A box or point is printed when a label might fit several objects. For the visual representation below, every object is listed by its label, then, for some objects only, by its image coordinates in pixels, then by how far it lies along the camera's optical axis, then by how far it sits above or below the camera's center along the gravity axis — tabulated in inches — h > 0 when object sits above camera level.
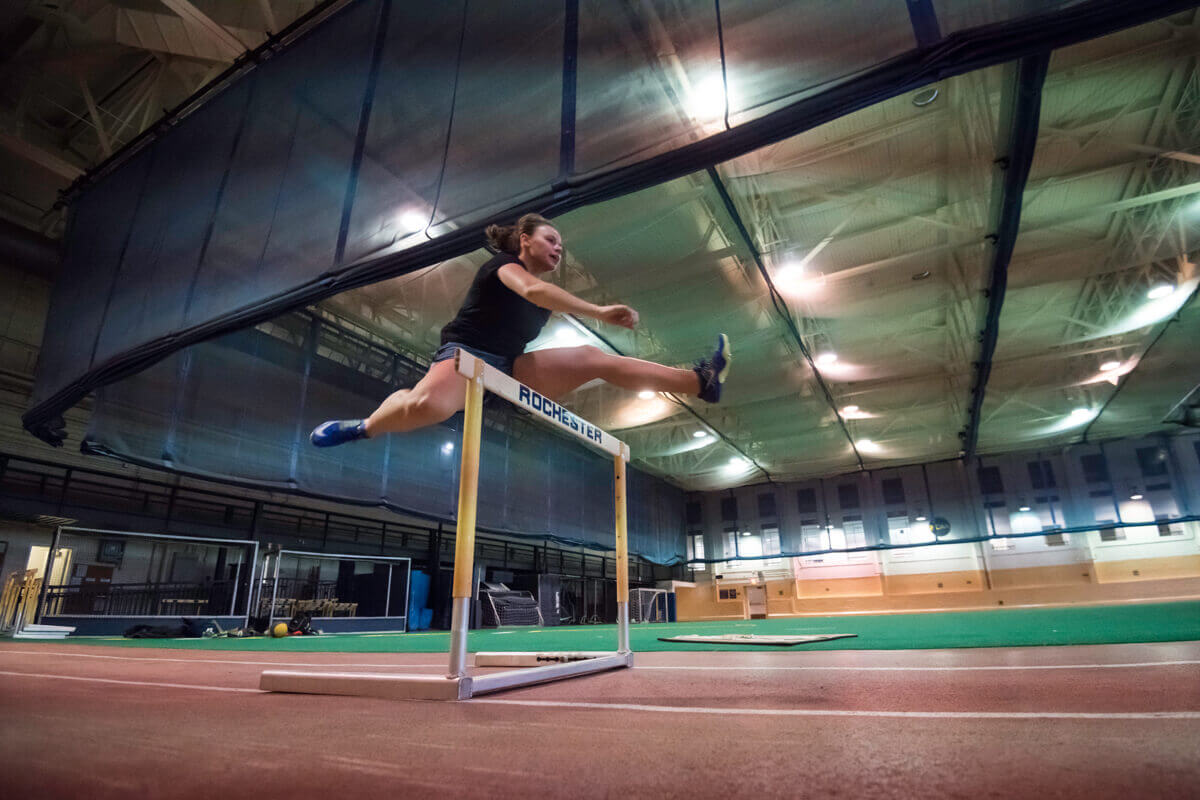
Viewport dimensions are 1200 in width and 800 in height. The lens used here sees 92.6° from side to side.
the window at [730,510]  676.7 +76.3
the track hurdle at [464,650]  56.6 -6.8
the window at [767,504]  661.3 +80.4
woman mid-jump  72.1 +28.2
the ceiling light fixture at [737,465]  561.5 +106.8
